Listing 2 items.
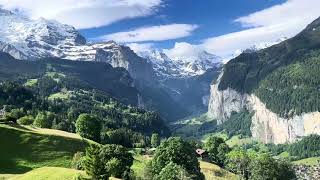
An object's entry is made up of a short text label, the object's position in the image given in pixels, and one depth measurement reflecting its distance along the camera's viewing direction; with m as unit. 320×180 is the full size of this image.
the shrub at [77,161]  67.40
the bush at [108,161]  53.19
